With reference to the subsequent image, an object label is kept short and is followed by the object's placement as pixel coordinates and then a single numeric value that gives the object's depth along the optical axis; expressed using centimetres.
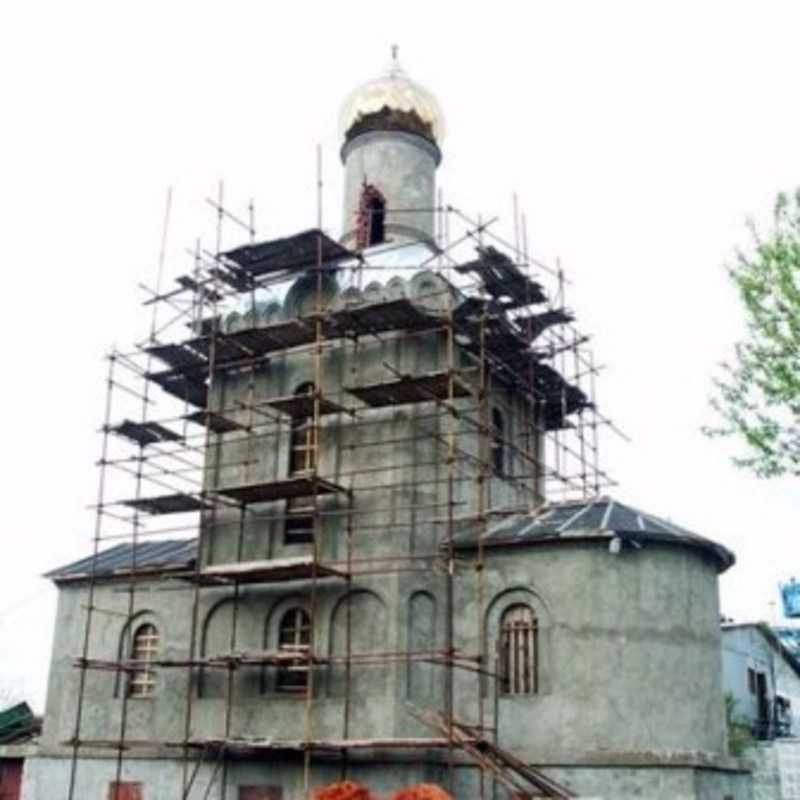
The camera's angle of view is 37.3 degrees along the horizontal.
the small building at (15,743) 2614
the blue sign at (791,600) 4531
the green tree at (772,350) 1452
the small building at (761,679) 2917
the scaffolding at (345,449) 2084
